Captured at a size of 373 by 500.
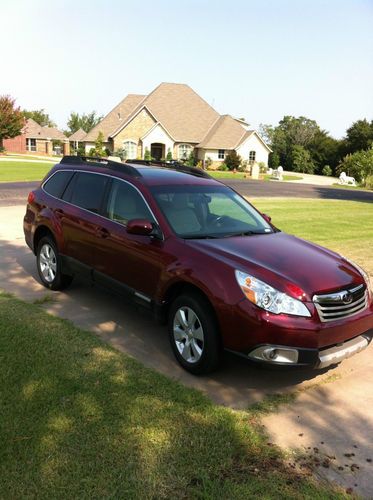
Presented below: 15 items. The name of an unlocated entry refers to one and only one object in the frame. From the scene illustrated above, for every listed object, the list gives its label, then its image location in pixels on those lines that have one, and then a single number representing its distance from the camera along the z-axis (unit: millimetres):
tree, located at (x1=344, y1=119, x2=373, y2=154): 57625
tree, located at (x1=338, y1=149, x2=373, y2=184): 43188
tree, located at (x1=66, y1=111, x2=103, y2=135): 103500
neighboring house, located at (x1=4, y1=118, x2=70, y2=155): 72500
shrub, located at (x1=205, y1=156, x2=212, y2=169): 48431
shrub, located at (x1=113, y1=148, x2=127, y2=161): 49188
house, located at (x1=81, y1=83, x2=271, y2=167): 49344
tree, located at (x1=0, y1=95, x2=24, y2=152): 58031
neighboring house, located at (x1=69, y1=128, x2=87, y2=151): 75644
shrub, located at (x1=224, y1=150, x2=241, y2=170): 48344
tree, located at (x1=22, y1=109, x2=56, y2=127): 121362
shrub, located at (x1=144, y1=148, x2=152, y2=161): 47406
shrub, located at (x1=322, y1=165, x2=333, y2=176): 60000
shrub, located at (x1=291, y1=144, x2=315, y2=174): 62469
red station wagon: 3826
